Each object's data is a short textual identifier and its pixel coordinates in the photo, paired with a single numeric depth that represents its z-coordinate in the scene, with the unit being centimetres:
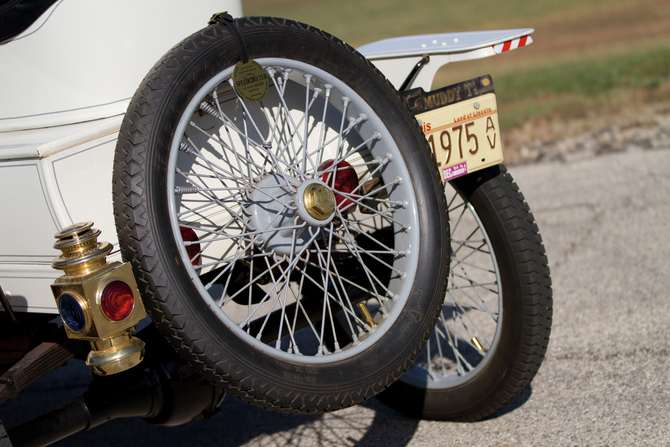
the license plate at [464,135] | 392
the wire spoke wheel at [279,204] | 352
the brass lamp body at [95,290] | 346
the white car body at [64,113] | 361
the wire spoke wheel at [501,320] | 399
